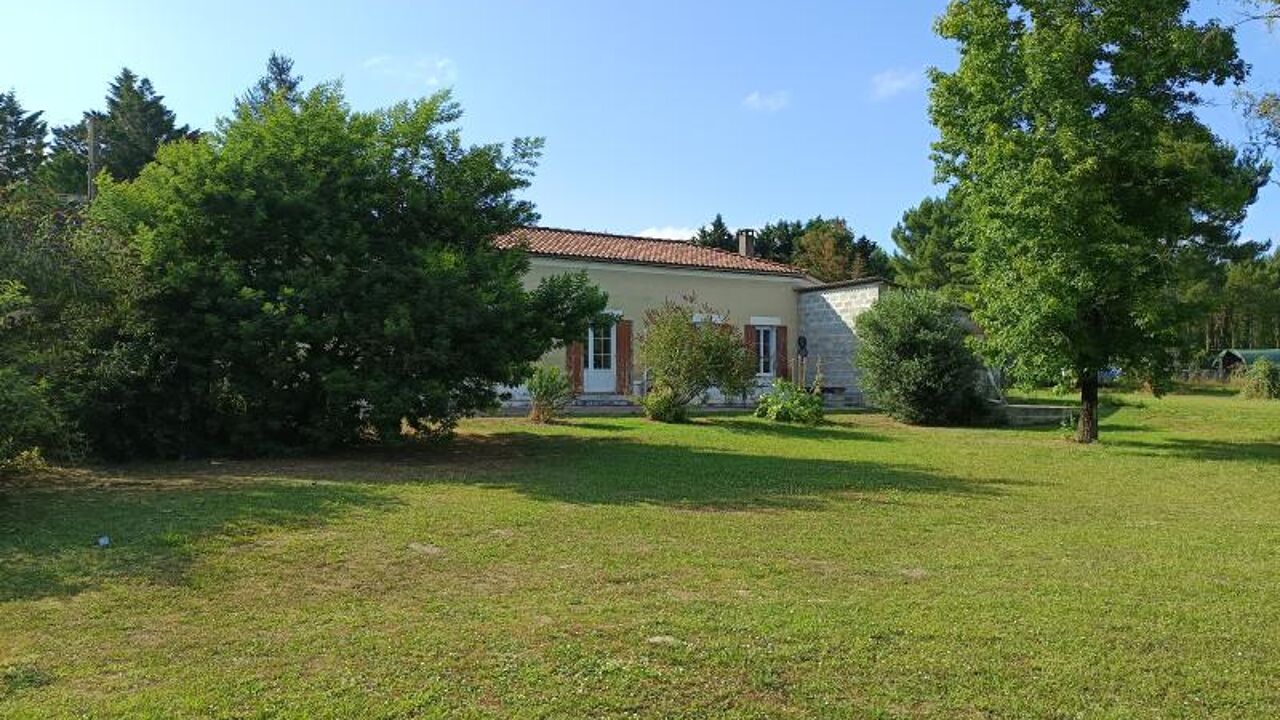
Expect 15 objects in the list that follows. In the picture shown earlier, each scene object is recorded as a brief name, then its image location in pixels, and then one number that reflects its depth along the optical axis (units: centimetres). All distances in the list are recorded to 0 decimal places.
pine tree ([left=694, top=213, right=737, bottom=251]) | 5773
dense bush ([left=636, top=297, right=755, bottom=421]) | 1892
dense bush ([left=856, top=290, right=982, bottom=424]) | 2083
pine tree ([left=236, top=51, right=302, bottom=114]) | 4750
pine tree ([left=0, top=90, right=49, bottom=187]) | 4575
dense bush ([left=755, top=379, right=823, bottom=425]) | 1986
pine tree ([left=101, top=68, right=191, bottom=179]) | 4331
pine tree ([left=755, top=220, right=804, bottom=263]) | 6012
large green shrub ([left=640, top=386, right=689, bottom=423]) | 1897
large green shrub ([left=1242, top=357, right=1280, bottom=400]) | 3006
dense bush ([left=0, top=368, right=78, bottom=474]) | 834
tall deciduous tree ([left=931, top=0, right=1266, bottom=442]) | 1501
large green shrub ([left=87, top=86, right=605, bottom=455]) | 1200
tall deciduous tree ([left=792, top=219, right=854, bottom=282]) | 4988
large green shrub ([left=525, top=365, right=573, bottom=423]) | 1847
